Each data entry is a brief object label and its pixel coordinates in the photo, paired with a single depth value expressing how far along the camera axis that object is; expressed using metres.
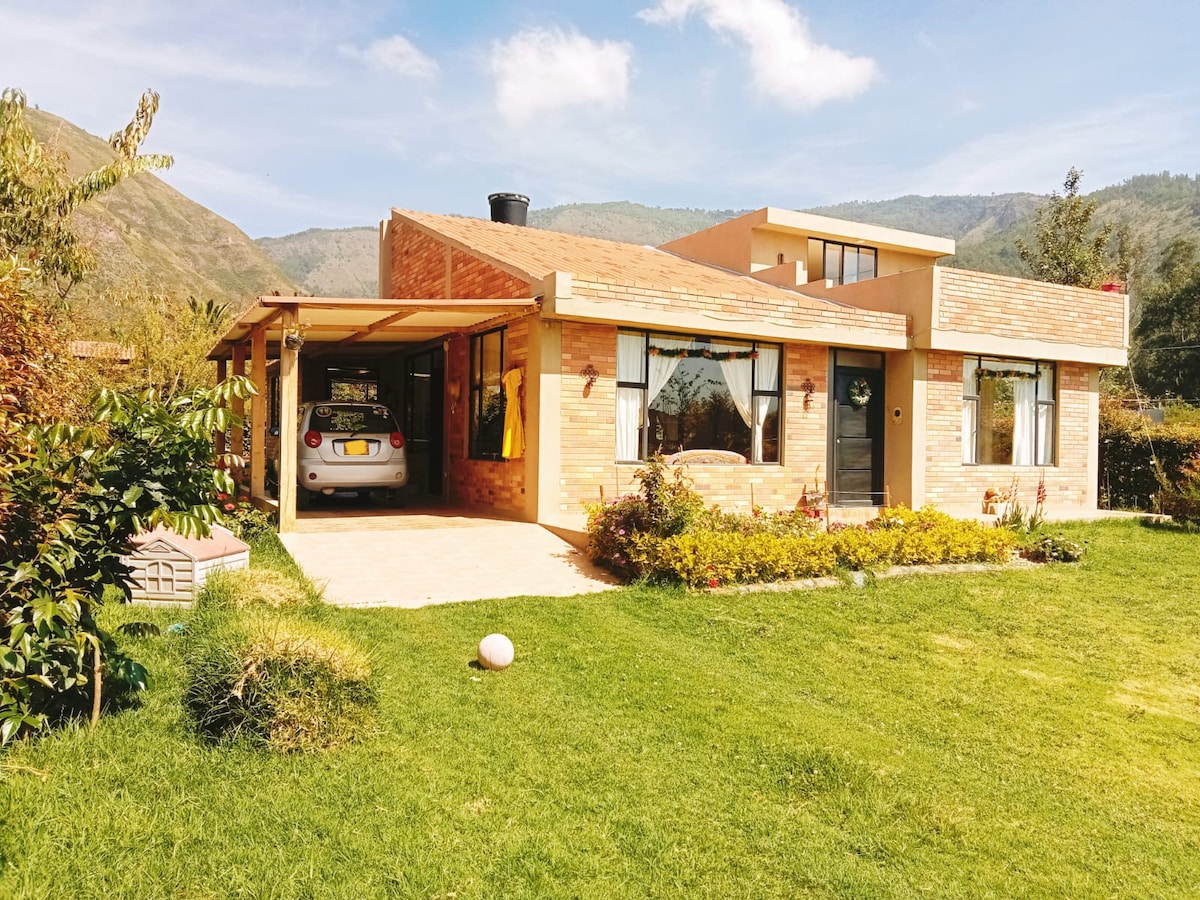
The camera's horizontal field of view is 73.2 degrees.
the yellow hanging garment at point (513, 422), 10.87
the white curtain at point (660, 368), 11.36
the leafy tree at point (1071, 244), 29.00
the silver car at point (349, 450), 11.24
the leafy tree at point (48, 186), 11.73
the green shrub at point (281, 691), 3.93
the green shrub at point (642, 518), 8.30
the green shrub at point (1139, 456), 15.51
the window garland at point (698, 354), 11.41
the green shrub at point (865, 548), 8.63
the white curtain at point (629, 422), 11.09
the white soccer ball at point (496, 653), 5.41
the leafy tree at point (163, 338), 18.12
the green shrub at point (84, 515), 3.26
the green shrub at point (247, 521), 8.90
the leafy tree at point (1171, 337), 35.69
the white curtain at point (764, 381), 12.35
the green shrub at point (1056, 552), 10.00
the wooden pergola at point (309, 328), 9.15
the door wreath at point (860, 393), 13.38
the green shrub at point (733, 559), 7.82
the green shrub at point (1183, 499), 12.66
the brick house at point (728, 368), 10.60
